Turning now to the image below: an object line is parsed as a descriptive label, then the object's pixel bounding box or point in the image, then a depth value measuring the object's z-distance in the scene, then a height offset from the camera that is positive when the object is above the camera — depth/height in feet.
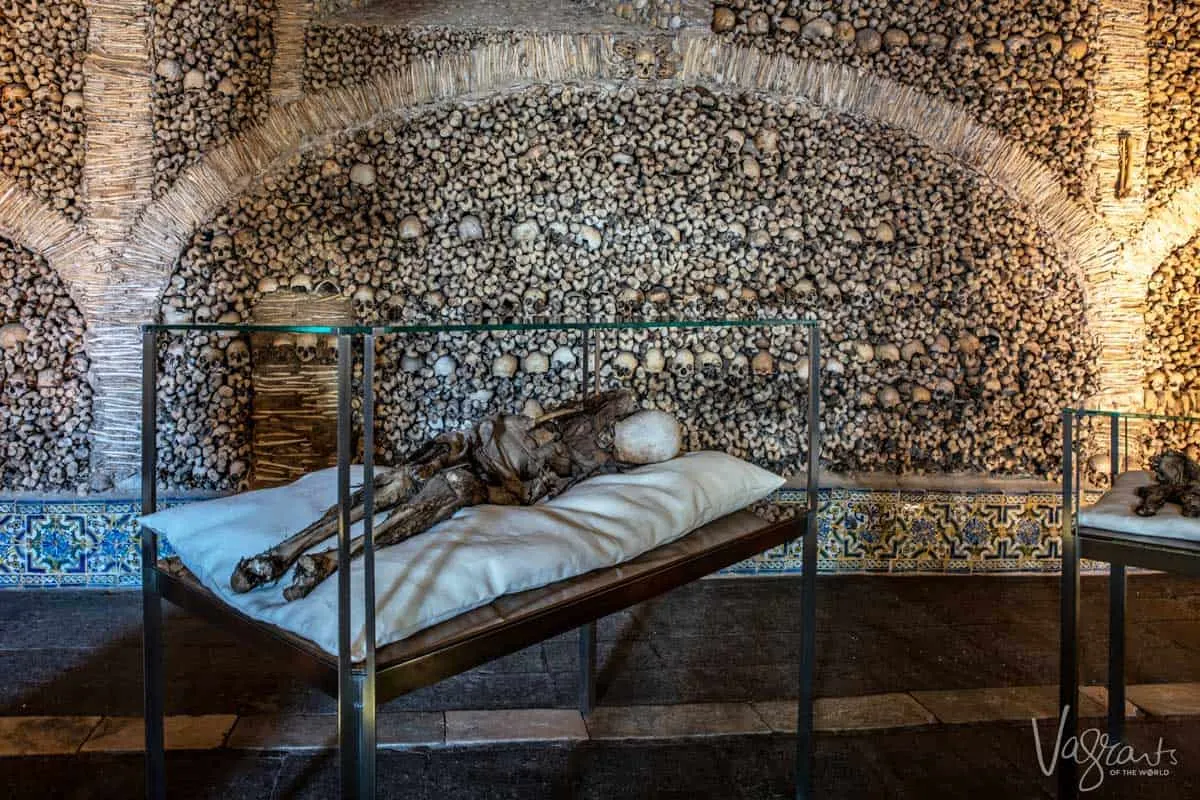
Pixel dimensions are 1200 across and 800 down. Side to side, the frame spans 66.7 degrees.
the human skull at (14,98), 12.64 +4.00
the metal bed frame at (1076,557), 6.43 -1.17
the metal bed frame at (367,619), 4.61 -1.39
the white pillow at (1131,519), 6.49 -0.90
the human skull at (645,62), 13.73 +4.98
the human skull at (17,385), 12.87 +0.02
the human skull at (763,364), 13.96 +0.45
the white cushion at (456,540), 5.01 -0.96
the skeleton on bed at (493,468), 5.24 -0.59
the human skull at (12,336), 12.82 +0.72
